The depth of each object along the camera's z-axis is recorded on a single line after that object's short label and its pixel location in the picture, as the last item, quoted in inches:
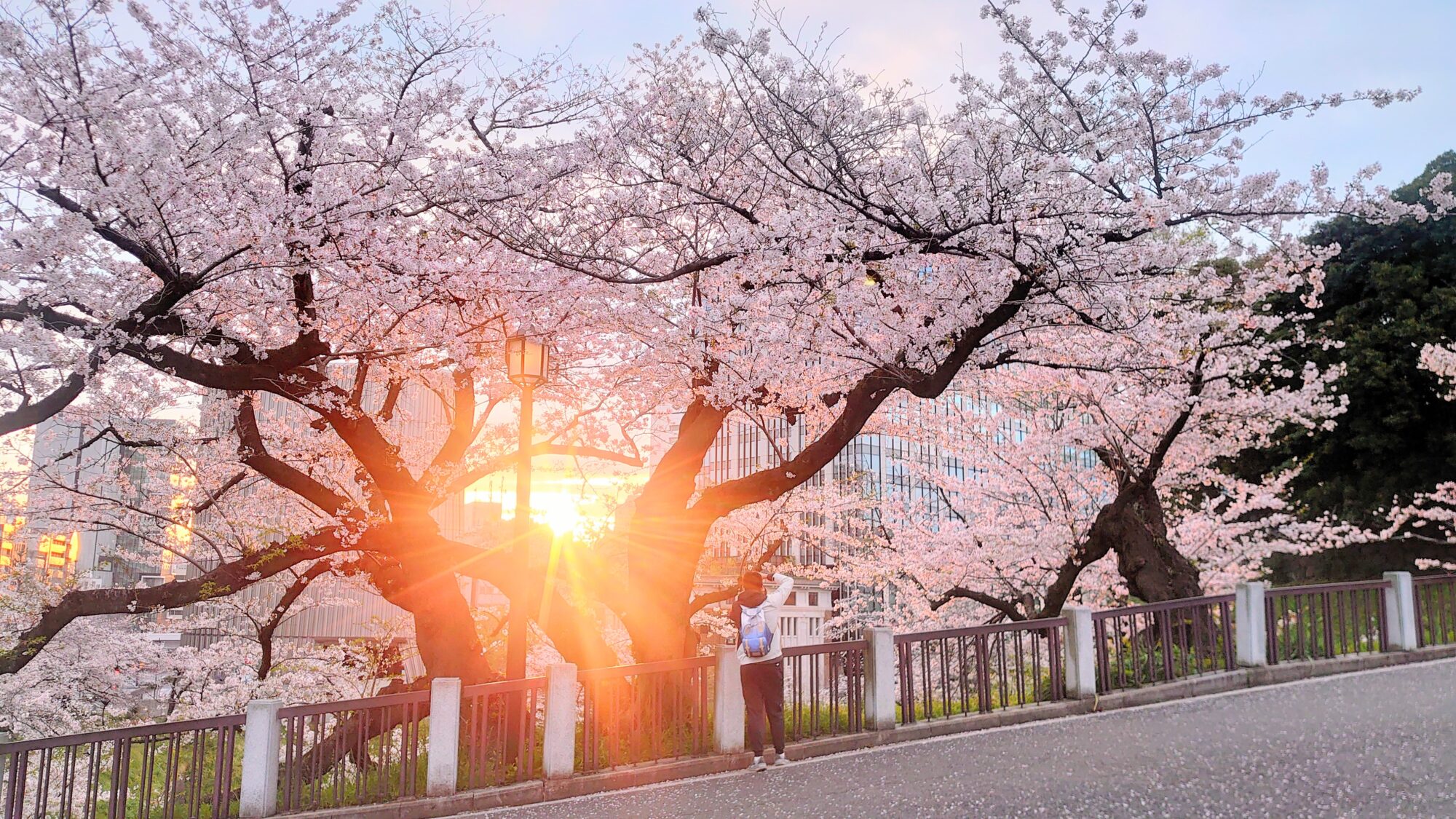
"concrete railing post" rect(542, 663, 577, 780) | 397.7
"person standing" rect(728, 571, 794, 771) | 377.4
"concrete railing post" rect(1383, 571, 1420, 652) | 590.9
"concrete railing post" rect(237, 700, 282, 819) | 388.5
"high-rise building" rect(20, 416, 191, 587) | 643.5
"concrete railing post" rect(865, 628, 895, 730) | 435.5
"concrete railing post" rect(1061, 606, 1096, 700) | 484.1
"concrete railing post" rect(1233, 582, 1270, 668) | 534.9
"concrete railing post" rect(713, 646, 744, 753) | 414.6
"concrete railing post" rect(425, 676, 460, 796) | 389.7
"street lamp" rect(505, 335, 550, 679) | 416.5
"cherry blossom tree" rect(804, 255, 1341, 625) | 642.8
